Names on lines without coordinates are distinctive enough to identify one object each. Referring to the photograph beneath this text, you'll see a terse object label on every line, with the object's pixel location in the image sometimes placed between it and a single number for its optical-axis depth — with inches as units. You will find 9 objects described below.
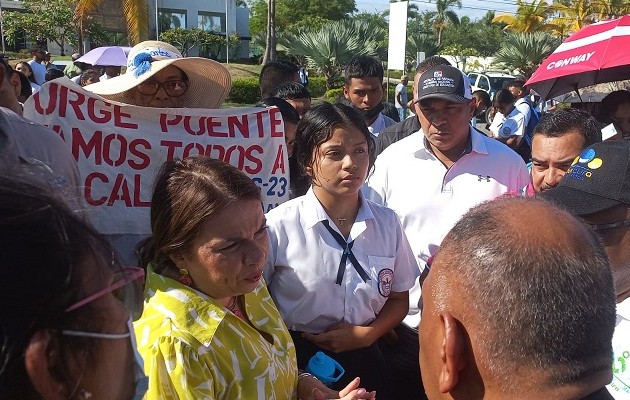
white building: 1620.3
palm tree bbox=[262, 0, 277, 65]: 1069.0
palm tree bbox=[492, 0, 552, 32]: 1439.5
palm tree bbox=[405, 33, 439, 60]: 1189.7
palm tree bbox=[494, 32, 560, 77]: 957.8
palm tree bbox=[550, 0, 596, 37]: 1210.6
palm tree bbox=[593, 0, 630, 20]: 1118.5
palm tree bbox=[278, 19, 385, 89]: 965.2
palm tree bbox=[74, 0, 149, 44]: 796.6
